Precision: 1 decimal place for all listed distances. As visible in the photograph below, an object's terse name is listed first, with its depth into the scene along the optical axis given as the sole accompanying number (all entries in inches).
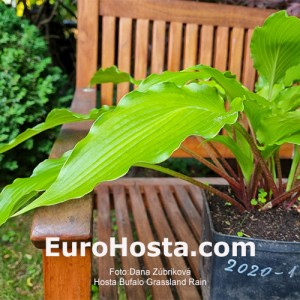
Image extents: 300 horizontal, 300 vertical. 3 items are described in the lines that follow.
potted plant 24.2
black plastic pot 33.0
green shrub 64.5
